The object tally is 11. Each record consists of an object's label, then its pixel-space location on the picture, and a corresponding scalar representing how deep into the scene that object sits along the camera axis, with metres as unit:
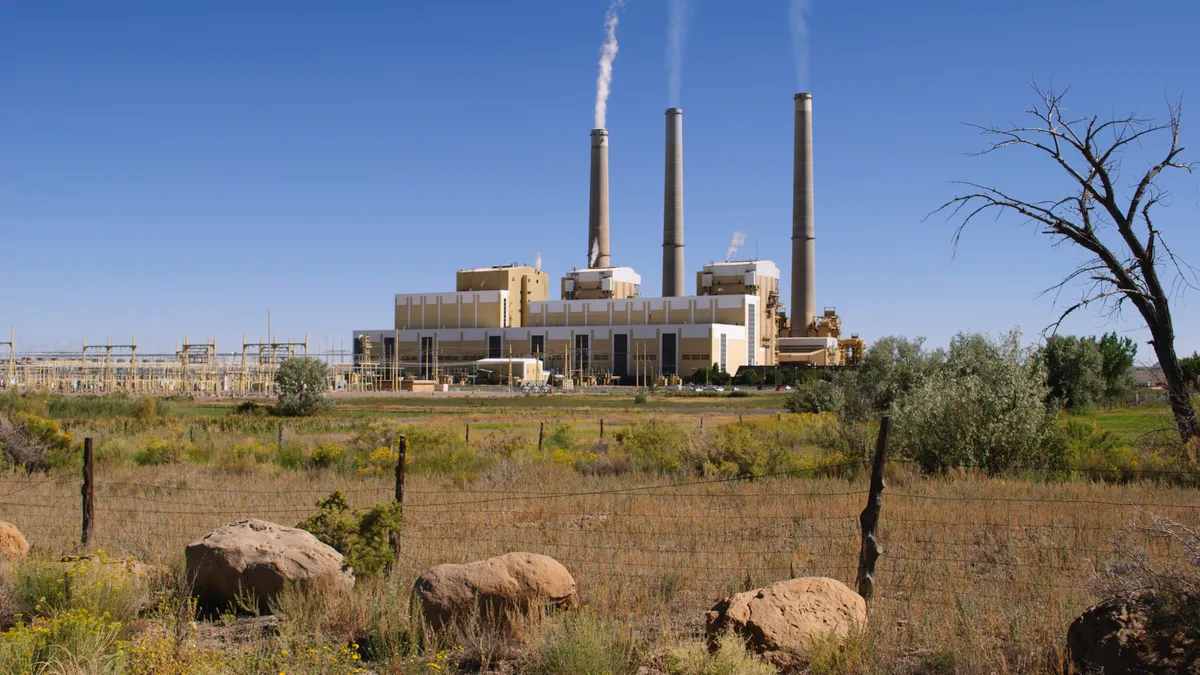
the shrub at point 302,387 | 46.72
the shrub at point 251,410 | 45.25
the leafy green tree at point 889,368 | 34.19
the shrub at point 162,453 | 21.62
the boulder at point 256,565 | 8.39
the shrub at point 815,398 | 36.31
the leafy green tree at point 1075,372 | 44.56
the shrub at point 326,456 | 20.94
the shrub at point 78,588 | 7.72
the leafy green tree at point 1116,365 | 51.97
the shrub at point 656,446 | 18.92
